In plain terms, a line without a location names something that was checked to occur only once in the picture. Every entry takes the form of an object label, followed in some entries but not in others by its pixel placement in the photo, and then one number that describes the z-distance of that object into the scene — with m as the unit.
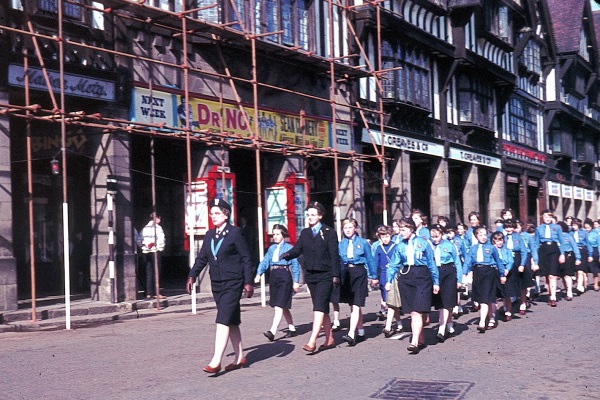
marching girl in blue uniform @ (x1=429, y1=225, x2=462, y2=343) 11.44
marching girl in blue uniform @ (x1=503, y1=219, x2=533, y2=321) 14.27
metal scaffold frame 13.90
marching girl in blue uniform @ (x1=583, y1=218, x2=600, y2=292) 20.03
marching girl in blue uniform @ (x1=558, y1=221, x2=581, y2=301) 17.48
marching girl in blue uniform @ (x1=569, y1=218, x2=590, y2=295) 19.08
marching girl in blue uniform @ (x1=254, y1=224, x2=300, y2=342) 11.70
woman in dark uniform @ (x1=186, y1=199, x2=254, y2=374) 8.66
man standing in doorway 16.30
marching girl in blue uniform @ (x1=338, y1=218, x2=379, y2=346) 11.23
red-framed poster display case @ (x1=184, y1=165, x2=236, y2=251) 17.73
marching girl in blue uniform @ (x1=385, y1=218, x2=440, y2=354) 10.25
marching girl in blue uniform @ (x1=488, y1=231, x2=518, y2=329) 12.74
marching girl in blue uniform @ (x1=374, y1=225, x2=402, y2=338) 13.23
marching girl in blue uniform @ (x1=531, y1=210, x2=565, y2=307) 17.06
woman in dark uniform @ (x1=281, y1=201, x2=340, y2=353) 10.23
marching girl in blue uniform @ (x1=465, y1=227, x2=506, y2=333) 12.35
